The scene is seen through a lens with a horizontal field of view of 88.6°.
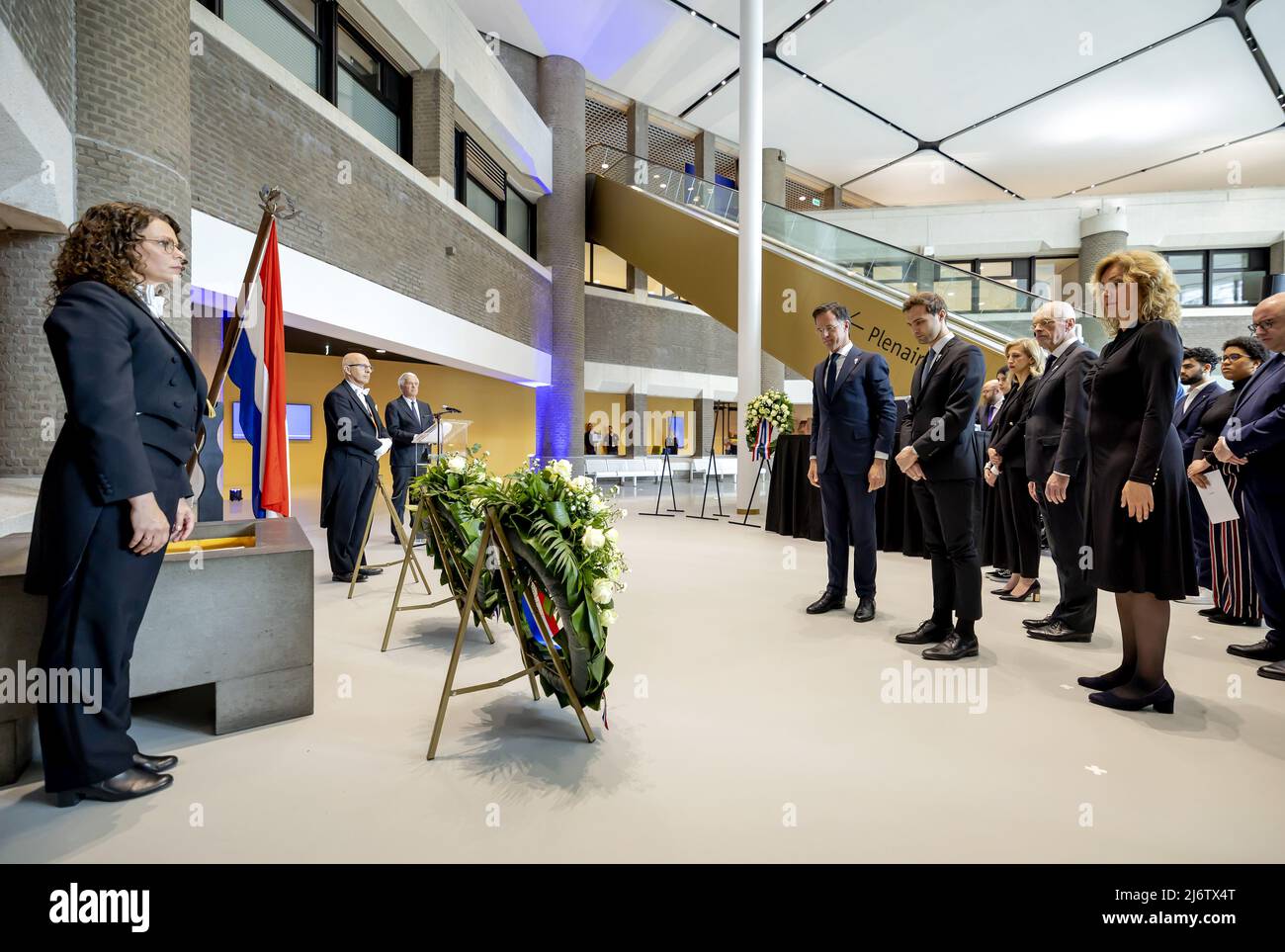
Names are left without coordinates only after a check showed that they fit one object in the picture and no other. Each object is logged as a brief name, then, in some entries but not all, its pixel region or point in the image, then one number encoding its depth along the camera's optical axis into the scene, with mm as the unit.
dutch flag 3883
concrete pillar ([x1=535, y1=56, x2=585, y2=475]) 14500
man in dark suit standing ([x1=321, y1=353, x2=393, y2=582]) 5207
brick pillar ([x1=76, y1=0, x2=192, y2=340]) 4480
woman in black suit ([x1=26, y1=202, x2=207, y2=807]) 1834
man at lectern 6820
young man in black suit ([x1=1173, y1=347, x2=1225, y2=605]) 4707
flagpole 2885
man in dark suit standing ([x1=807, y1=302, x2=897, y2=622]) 4152
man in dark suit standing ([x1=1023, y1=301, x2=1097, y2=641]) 3740
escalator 9648
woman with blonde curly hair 2541
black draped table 6629
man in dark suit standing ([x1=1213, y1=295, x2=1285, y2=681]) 3213
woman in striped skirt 4125
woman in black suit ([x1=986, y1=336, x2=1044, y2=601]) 4629
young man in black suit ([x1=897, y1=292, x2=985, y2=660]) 3387
